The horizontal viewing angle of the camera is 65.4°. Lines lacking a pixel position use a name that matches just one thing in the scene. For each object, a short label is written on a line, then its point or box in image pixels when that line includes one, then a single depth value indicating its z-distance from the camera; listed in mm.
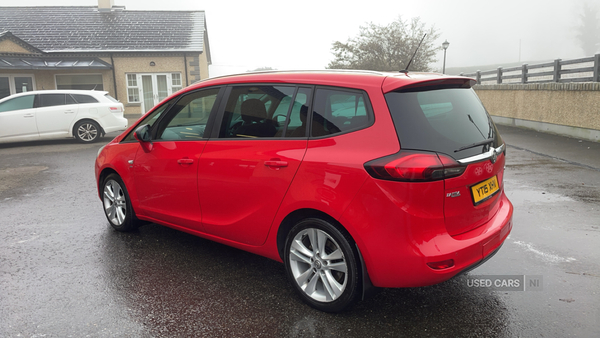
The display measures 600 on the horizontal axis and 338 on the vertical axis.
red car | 2781
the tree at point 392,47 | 43406
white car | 13375
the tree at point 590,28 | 97688
